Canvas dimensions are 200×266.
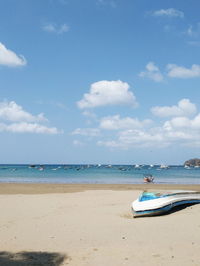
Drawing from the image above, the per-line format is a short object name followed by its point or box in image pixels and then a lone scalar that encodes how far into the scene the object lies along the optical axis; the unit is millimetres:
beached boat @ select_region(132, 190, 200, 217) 13711
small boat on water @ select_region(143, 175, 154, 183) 49038
